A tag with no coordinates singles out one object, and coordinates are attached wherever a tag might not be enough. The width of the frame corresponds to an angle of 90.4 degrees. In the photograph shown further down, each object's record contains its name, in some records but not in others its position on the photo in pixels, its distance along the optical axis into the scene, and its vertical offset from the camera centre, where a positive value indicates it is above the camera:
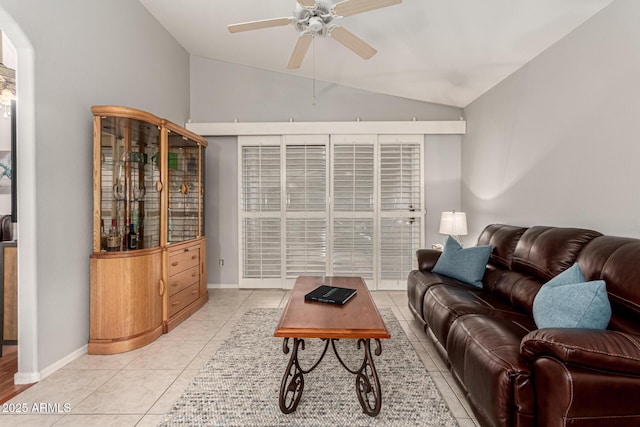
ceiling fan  1.99 +1.30
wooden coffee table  1.82 -0.68
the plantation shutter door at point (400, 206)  4.58 +0.06
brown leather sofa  1.25 -0.67
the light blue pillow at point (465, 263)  2.92 -0.50
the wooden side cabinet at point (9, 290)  2.54 -0.64
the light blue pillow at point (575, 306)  1.47 -0.47
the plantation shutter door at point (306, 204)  4.59 +0.09
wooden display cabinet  2.67 -0.20
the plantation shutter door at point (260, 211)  4.63 -0.01
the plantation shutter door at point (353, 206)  4.57 +0.07
